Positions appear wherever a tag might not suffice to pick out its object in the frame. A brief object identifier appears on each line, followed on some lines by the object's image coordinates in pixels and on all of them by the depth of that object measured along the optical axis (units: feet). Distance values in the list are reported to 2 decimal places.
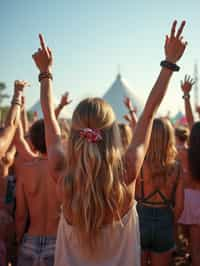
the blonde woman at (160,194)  9.46
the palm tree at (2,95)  179.93
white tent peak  217.81
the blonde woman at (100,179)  5.69
